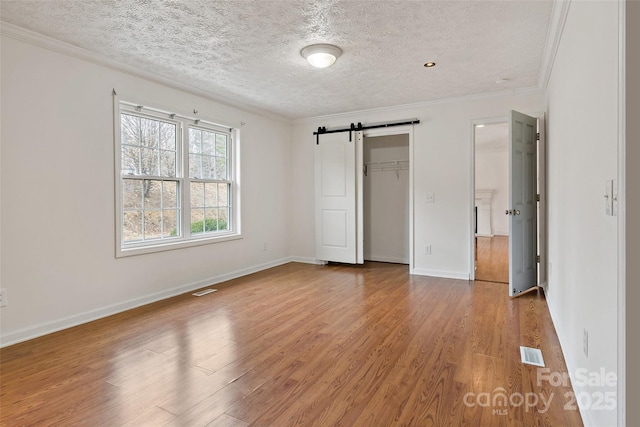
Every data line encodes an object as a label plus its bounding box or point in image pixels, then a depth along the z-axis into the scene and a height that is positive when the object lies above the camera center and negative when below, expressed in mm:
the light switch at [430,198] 5055 +165
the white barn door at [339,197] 5656 +206
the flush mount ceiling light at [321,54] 3158 +1441
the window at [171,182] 3764 +358
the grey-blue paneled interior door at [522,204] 3818 +55
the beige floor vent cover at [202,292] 4141 -993
